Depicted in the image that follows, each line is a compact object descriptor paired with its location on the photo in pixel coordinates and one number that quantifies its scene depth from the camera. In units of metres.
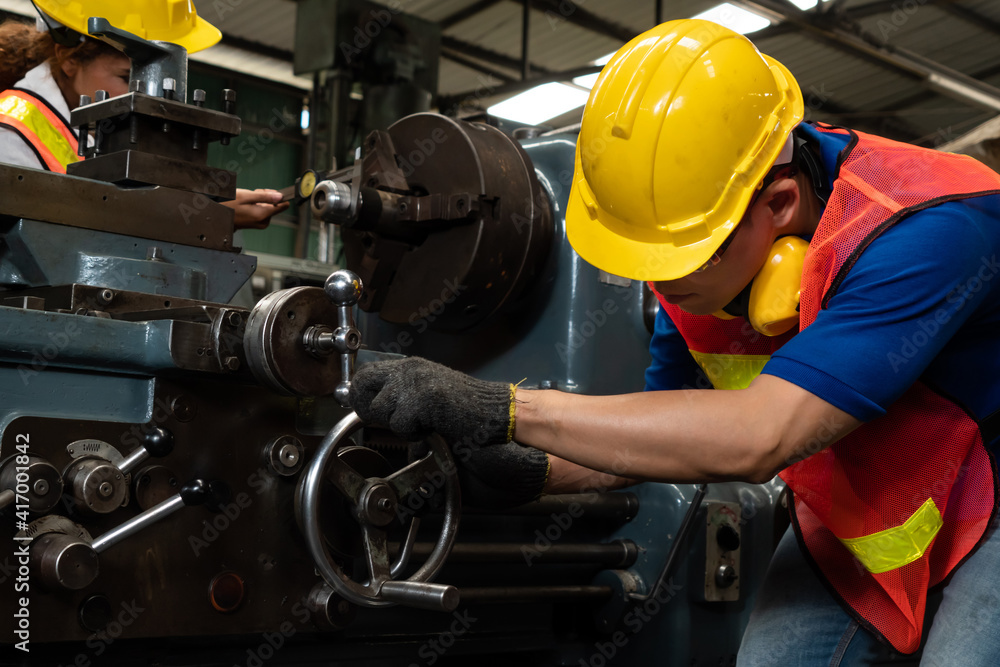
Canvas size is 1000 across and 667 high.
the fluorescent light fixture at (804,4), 5.43
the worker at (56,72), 1.63
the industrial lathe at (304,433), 1.05
